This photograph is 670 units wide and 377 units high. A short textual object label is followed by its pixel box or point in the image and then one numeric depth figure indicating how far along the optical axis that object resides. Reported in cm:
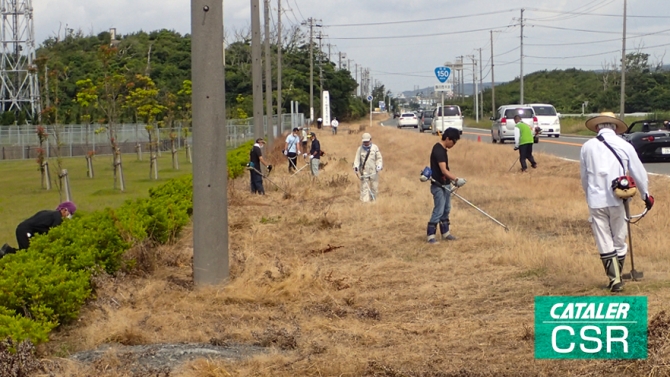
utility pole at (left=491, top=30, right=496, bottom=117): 8721
